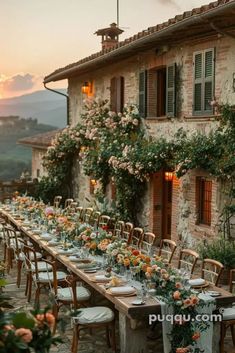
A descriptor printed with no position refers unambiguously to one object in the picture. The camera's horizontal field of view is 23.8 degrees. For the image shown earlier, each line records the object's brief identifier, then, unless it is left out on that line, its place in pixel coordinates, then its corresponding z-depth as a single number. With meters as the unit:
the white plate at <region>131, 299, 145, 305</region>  6.05
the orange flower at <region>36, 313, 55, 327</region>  3.26
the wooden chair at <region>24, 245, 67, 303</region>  8.43
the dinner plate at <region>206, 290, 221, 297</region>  6.41
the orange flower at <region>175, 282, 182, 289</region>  6.16
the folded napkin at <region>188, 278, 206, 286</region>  6.82
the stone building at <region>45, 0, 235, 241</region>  10.56
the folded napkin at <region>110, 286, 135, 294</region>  6.45
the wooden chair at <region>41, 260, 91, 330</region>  7.40
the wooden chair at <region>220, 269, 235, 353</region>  6.56
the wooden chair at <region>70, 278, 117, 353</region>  6.62
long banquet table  5.99
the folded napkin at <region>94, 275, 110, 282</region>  7.06
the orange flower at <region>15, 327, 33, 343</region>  3.08
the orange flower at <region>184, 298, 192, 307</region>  5.93
